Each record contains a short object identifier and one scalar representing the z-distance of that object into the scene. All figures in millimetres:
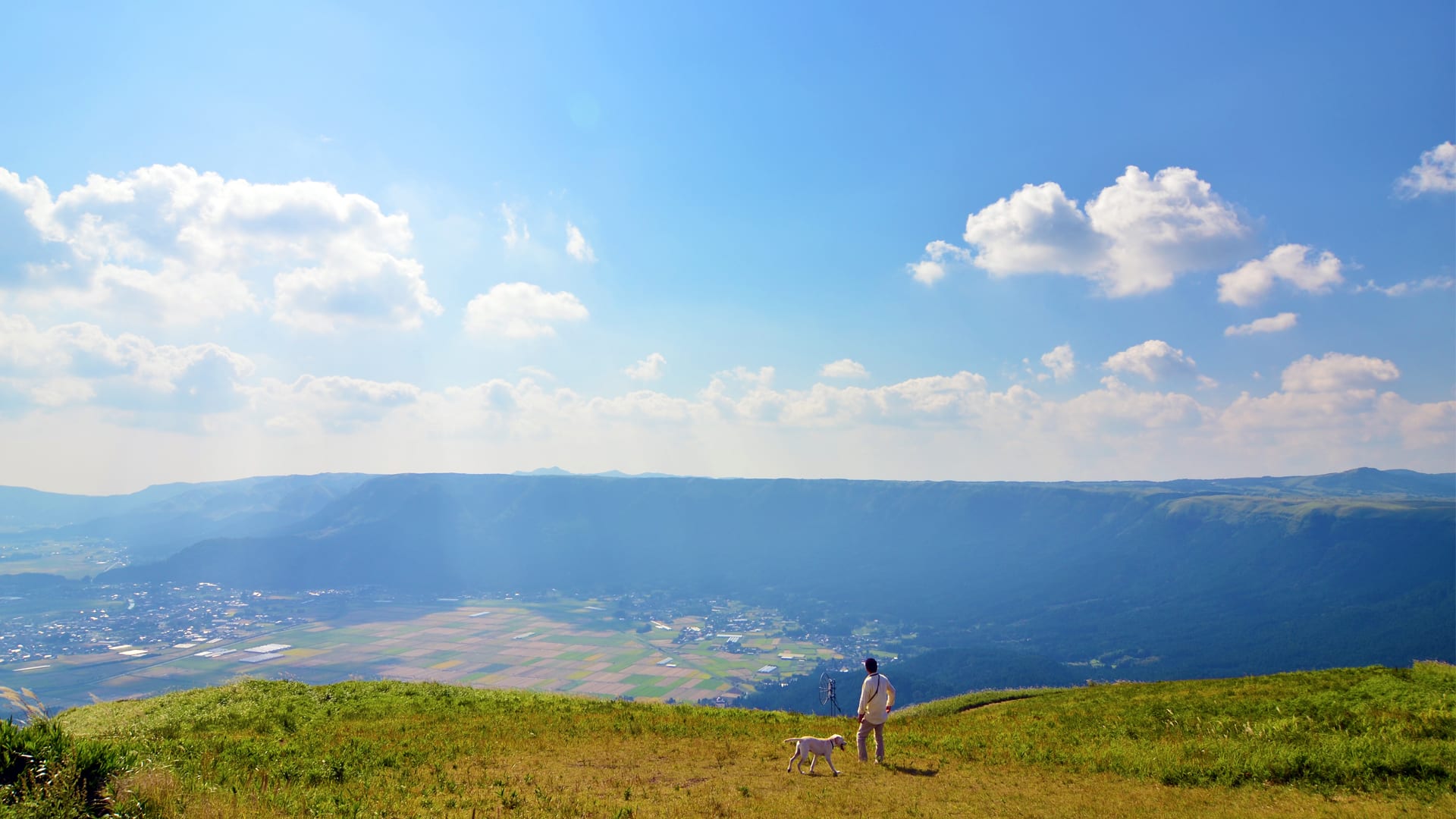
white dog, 19812
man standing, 20734
